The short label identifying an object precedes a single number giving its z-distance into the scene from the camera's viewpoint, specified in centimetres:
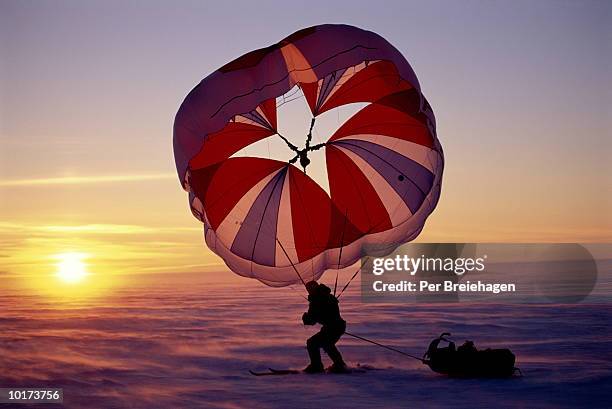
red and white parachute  1134
